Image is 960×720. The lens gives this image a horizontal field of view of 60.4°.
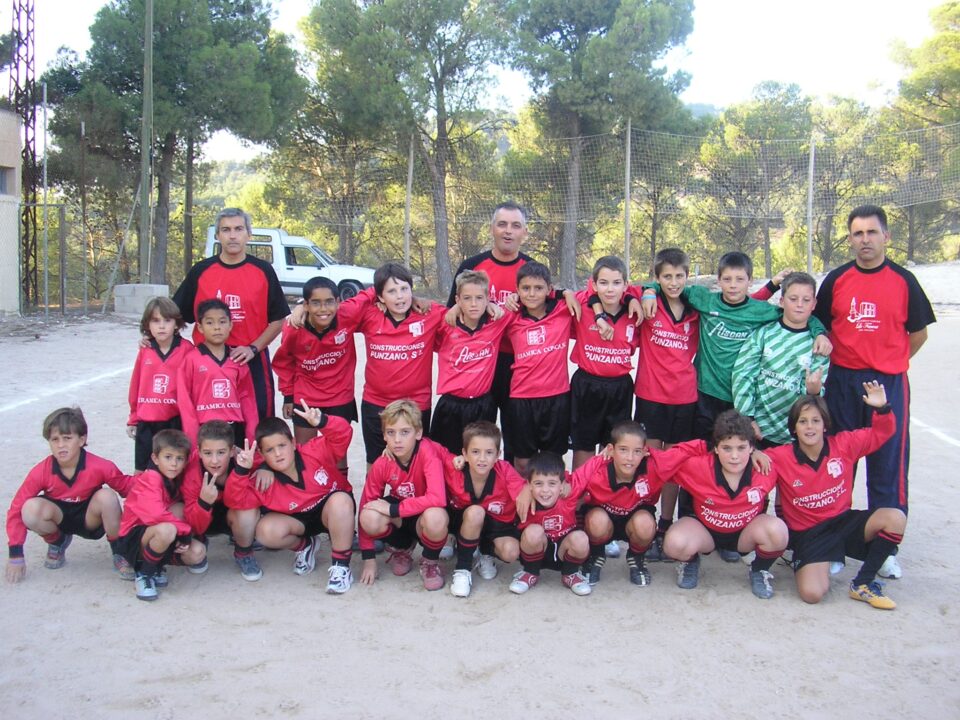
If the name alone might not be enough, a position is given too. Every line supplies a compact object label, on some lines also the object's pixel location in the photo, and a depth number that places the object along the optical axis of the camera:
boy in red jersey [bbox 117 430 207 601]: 3.65
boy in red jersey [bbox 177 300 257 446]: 4.21
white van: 19.34
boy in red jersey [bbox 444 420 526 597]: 3.85
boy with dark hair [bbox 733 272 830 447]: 4.14
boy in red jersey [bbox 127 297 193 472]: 4.25
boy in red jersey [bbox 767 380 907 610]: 3.79
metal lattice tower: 16.20
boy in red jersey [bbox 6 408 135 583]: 3.83
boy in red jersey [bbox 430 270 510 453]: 4.40
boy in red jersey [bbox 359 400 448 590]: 3.85
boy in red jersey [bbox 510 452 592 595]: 3.79
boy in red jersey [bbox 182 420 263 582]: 3.86
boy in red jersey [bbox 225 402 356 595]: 3.87
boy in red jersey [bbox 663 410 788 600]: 3.82
